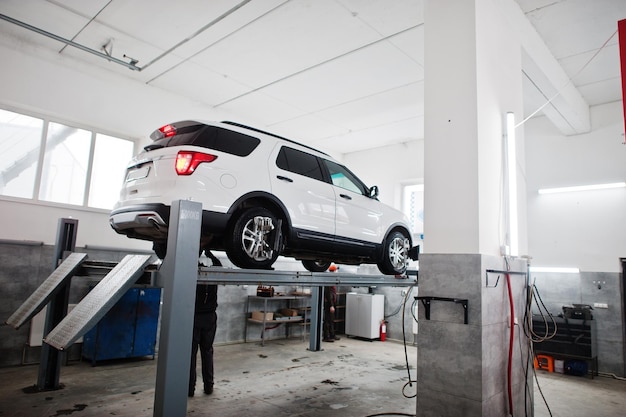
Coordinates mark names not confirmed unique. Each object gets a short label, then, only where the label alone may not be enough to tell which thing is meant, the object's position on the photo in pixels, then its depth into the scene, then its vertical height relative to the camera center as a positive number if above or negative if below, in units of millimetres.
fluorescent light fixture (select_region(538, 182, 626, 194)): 7434 +1740
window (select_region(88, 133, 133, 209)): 6828 +1515
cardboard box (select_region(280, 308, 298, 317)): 9117 -940
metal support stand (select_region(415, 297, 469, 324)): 3352 -216
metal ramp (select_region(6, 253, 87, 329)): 3579 -301
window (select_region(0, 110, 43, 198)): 6012 +1533
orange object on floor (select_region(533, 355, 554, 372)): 7290 -1438
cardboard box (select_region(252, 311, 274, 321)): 8479 -971
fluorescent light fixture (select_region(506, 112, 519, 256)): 3984 +965
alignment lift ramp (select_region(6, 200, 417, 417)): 2562 -200
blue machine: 6105 -1029
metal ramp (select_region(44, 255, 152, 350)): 2697 -293
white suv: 3393 +644
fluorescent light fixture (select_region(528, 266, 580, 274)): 7757 +210
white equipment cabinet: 9617 -979
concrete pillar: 3354 +473
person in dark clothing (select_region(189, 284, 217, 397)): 4855 -766
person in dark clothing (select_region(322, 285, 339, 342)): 9445 -1010
